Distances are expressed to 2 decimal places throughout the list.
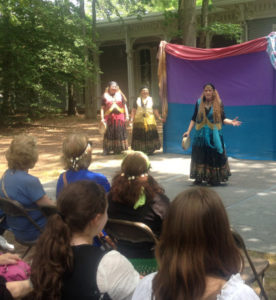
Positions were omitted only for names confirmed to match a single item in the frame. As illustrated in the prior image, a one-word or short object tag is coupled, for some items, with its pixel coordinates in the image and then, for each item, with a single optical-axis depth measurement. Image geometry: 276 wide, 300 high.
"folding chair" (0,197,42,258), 3.39
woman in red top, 9.96
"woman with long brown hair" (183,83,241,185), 6.58
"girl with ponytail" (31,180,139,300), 1.88
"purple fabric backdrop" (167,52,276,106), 8.41
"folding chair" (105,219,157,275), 2.75
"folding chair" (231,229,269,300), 2.50
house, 16.50
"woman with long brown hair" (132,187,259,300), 1.47
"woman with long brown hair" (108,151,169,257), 2.96
